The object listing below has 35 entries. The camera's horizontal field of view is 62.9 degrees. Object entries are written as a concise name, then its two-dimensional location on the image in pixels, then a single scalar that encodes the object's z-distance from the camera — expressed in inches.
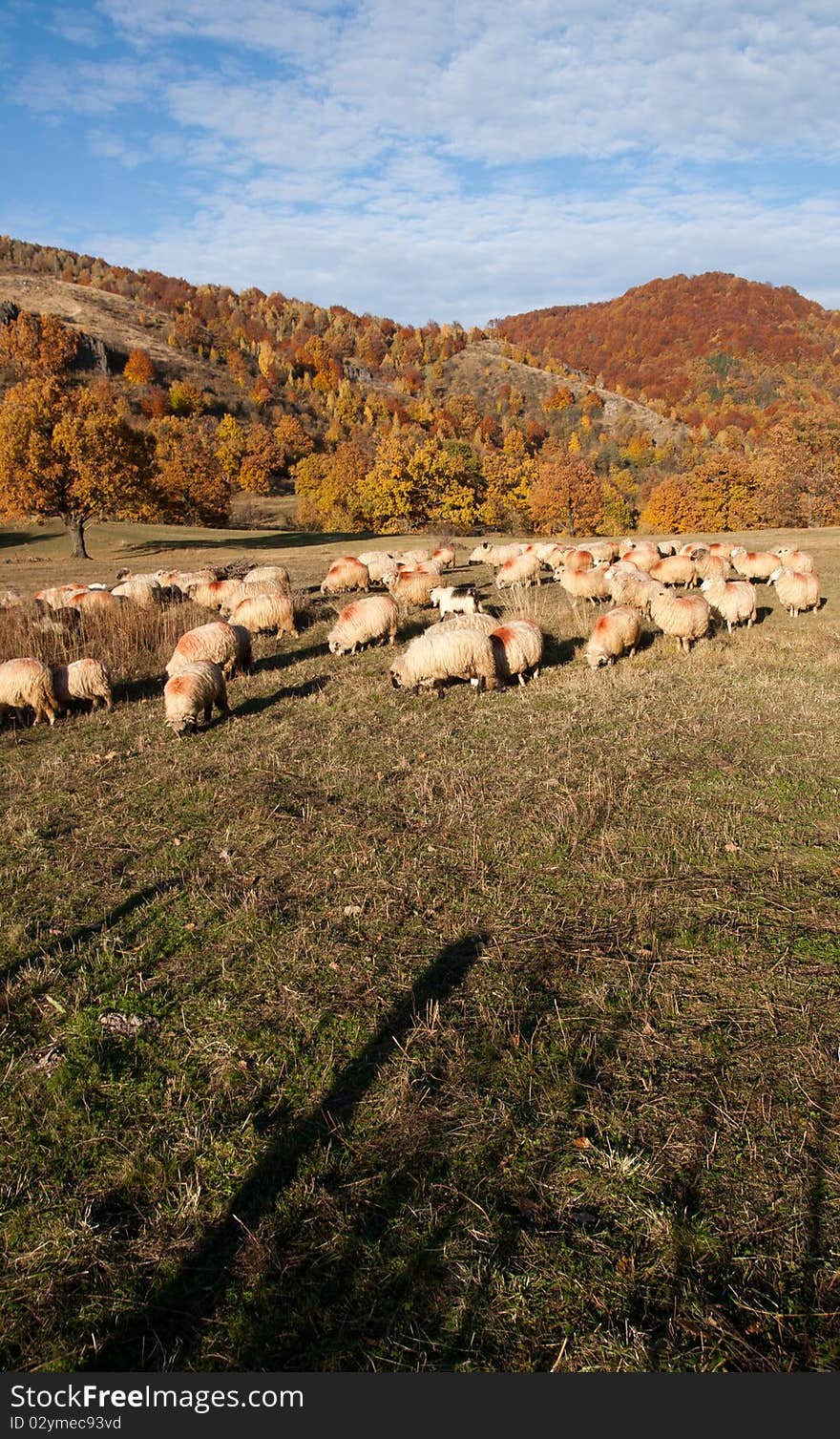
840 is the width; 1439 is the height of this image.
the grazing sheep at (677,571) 927.7
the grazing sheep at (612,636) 532.7
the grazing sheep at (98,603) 644.6
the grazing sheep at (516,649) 490.0
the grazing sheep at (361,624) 610.2
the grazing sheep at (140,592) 733.3
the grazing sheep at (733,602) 678.5
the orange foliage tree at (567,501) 2645.2
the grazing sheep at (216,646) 513.3
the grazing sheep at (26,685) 459.2
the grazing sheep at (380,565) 968.9
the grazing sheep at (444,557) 1136.3
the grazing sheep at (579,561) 952.9
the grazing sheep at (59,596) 675.8
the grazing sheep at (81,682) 481.1
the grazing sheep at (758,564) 942.4
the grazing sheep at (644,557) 992.2
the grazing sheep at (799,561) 879.4
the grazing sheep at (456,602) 676.2
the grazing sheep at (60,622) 587.8
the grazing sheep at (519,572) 959.6
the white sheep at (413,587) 800.3
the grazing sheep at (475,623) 540.3
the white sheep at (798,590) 753.6
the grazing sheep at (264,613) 671.1
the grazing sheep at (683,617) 576.7
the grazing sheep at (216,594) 757.9
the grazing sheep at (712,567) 930.1
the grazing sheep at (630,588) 737.4
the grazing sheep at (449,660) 473.7
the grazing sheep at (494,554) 1232.5
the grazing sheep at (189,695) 423.5
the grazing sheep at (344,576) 894.4
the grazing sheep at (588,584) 808.3
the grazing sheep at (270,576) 791.1
